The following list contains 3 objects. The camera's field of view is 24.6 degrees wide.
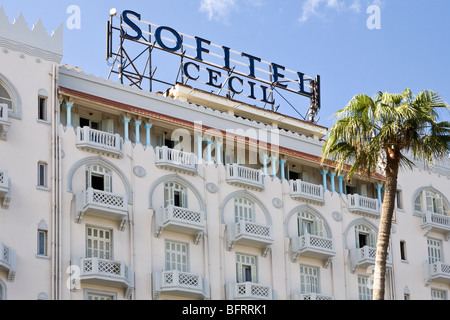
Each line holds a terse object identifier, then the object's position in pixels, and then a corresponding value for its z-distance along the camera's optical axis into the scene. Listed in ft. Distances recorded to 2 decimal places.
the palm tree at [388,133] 151.33
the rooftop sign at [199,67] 200.85
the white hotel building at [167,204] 164.55
